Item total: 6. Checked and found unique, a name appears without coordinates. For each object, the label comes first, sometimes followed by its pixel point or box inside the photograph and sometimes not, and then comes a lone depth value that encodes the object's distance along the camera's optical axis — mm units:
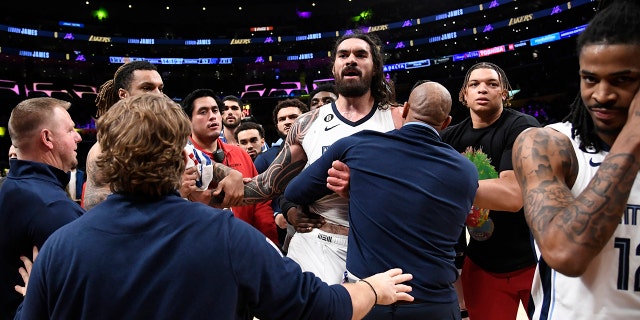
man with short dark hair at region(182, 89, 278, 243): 4105
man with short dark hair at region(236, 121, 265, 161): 6270
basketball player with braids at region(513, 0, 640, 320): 1230
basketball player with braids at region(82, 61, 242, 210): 2908
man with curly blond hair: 1311
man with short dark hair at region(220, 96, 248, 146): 6316
